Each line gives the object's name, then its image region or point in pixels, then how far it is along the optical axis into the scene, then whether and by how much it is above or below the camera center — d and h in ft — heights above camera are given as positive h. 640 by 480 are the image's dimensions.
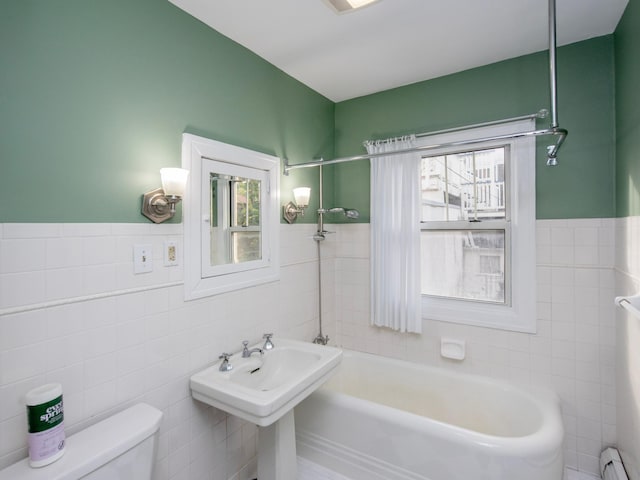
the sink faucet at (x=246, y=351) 5.90 -2.03
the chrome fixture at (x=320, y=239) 8.30 +0.00
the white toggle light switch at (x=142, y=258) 4.63 -0.24
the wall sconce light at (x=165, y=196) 4.72 +0.67
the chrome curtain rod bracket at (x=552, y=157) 5.49 +1.35
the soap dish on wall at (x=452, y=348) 7.56 -2.61
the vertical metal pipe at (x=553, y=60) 4.50 +2.56
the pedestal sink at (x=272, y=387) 4.56 -2.34
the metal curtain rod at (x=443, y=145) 4.96 +1.66
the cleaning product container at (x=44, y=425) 3.31 -1.88
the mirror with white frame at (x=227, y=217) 5.43 +0.44
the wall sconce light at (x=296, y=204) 7.55 +0.83
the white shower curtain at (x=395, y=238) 7.85 +0.01
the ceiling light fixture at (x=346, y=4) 4.52 +3.28
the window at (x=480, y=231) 6.89 +0.13
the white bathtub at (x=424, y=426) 4.93 -3.48
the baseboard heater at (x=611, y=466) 5.50 -4.07
